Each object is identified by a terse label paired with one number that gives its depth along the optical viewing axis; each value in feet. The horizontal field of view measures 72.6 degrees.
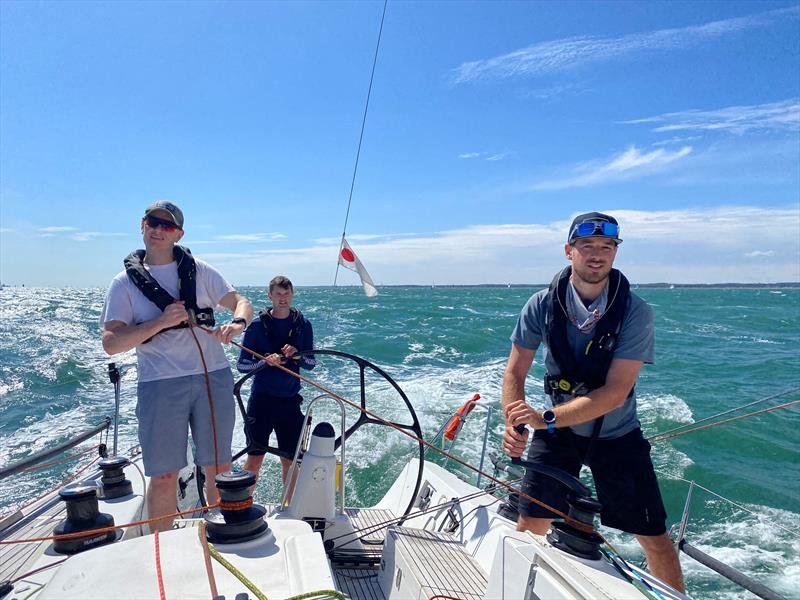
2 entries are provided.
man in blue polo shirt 6.66
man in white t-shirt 7.57
